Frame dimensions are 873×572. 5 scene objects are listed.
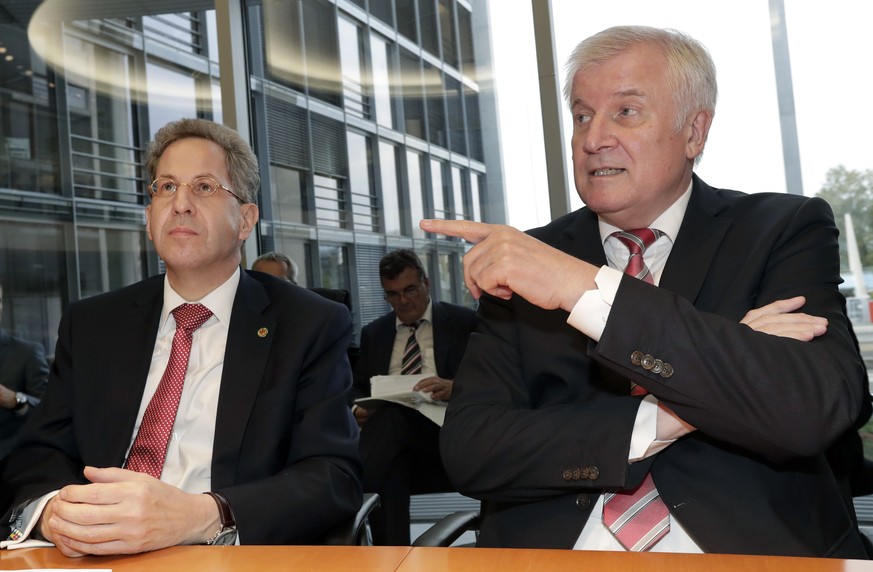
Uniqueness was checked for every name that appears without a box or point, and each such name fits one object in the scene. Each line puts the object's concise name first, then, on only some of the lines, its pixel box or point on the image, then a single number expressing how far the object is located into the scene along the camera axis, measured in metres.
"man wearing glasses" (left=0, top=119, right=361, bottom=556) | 1.86
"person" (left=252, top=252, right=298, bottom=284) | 4.96
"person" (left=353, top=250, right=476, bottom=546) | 3.52
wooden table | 1.10
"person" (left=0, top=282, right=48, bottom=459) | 4.44
